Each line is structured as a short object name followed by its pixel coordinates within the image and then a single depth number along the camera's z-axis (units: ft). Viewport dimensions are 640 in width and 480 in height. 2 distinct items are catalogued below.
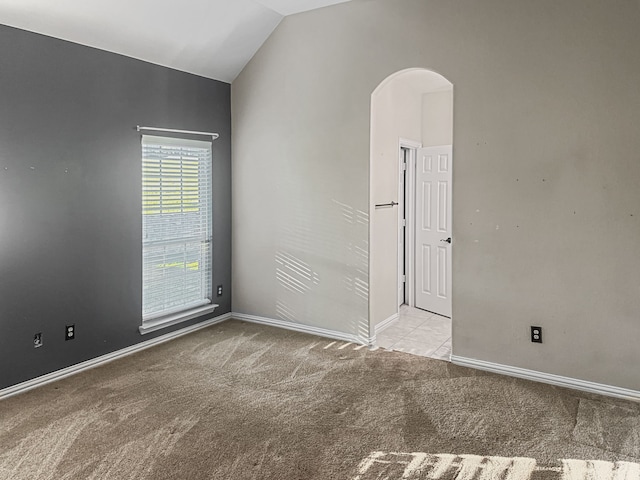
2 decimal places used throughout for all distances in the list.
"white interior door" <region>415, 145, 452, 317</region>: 18.21
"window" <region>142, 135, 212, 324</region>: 14.58
